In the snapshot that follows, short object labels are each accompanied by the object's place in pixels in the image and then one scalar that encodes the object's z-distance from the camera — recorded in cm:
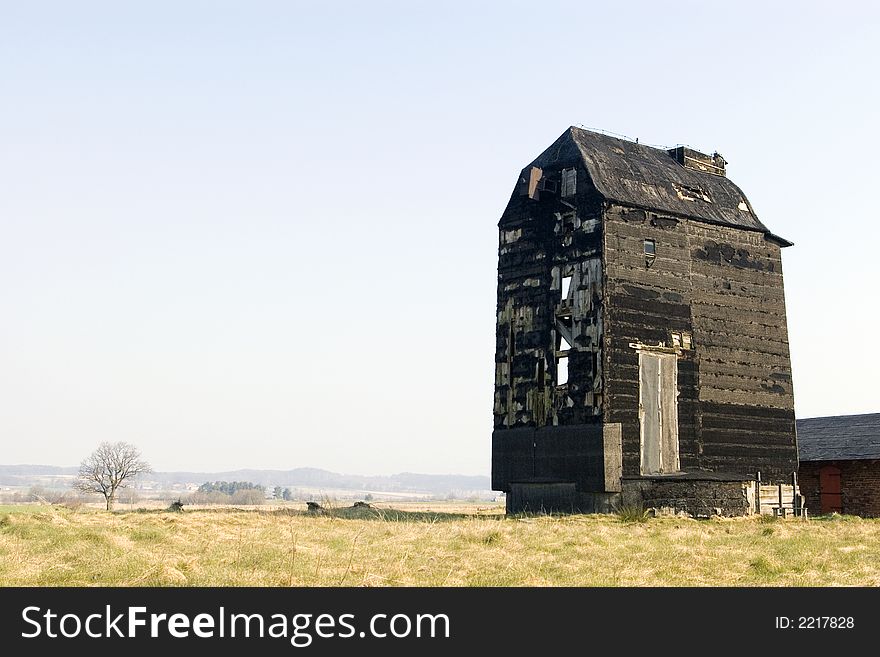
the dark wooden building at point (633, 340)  2961
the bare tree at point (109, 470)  6494
